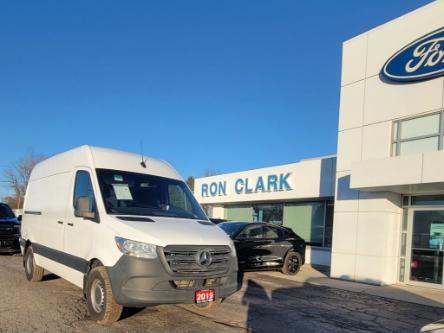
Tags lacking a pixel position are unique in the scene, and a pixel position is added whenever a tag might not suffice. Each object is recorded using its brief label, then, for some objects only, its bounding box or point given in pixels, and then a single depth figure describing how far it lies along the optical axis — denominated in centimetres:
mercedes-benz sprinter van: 545
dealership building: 1120
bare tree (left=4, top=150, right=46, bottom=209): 6278
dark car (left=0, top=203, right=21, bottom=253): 1342
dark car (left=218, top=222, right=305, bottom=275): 1199
